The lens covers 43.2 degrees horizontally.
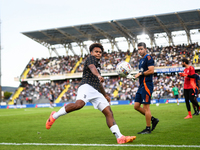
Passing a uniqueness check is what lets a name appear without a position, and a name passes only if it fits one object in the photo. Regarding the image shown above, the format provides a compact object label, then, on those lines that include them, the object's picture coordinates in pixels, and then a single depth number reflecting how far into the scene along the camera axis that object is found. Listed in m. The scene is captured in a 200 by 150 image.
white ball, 6.61
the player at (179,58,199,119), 10.17
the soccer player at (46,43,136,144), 5.09
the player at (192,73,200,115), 10.96
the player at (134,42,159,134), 6.59
